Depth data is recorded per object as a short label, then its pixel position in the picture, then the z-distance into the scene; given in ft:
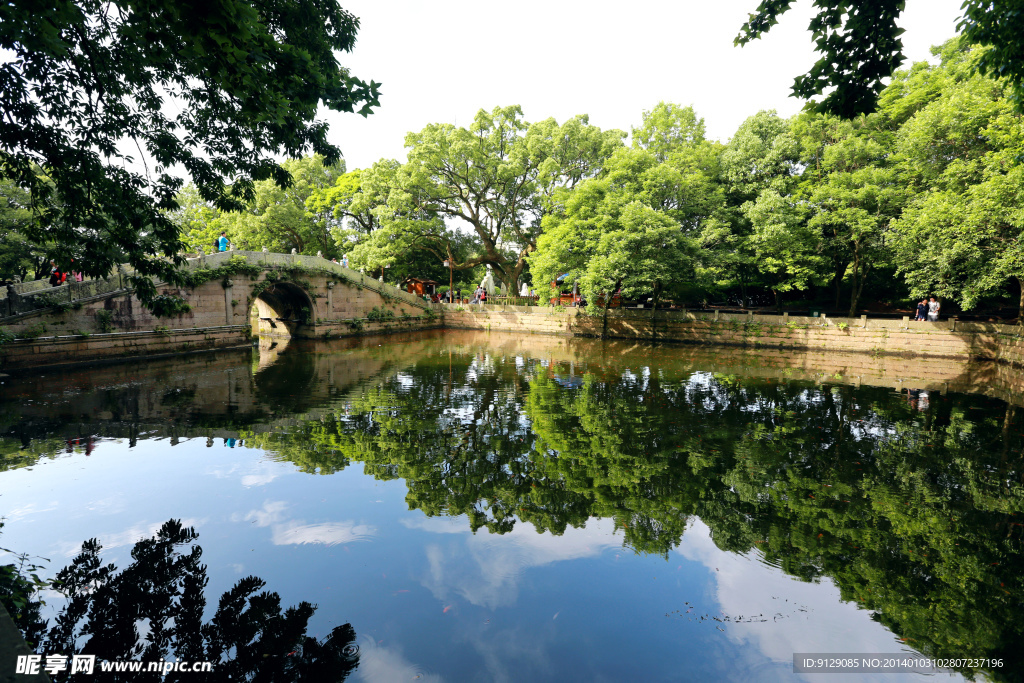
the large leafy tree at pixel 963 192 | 54.54
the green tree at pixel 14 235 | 67.97
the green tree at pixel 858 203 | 70.49
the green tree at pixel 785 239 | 75.56
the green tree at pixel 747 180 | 80.94
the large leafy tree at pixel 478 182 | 103.30
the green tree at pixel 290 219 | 117.60
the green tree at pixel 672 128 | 98.17
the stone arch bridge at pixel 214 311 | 49.06
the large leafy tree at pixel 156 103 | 13.21
